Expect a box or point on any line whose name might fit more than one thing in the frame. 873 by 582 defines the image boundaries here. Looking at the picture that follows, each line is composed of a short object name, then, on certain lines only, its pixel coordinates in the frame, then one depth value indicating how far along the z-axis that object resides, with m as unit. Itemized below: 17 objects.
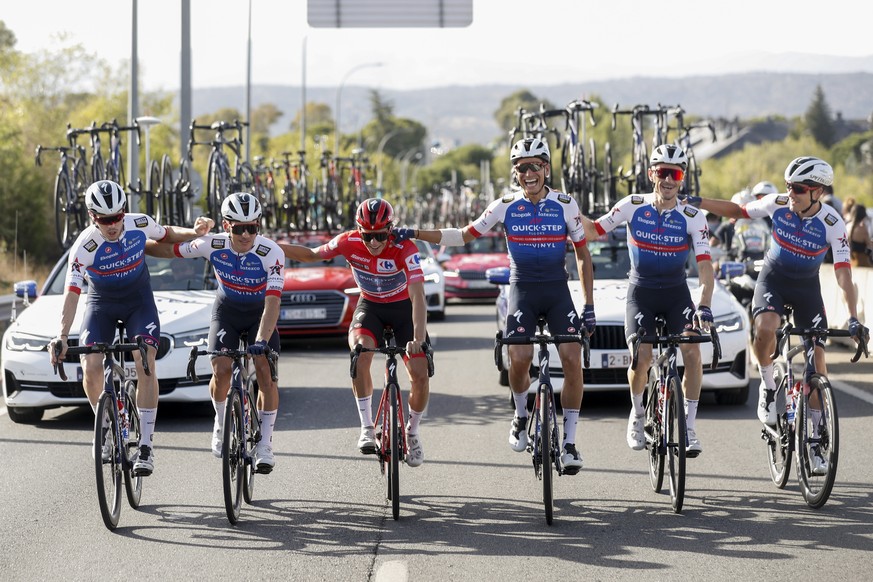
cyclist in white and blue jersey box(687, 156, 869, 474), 18.03
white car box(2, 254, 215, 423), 23.89
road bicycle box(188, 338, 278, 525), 15.81
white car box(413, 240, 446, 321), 49.66
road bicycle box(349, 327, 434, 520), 16.06
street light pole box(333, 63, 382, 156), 115.69
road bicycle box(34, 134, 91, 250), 37.03
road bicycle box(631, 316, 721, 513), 16.33
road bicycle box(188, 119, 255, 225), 40.59
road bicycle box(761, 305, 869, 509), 16.30
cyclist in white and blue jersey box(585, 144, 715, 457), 18.14
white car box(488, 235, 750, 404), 25.12
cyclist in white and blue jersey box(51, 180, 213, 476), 17.45
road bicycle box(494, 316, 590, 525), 15.69
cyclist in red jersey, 17.20
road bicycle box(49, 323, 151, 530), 15.73
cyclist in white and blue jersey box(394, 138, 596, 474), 17.64
